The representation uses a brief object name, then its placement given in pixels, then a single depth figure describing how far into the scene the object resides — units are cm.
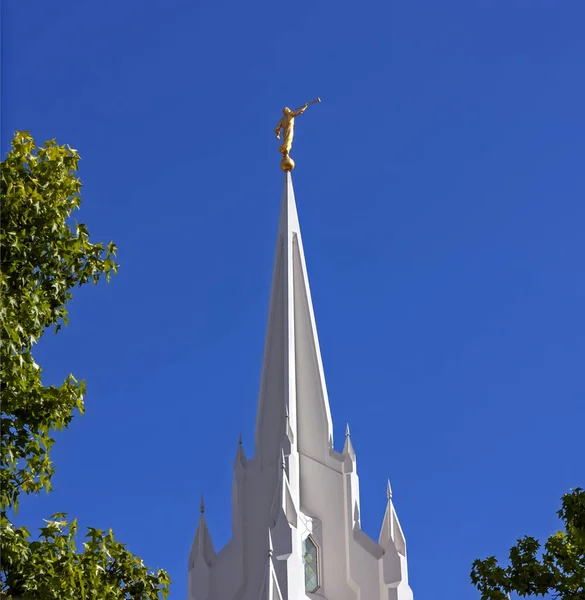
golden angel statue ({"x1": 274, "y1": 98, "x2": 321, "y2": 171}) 3984
